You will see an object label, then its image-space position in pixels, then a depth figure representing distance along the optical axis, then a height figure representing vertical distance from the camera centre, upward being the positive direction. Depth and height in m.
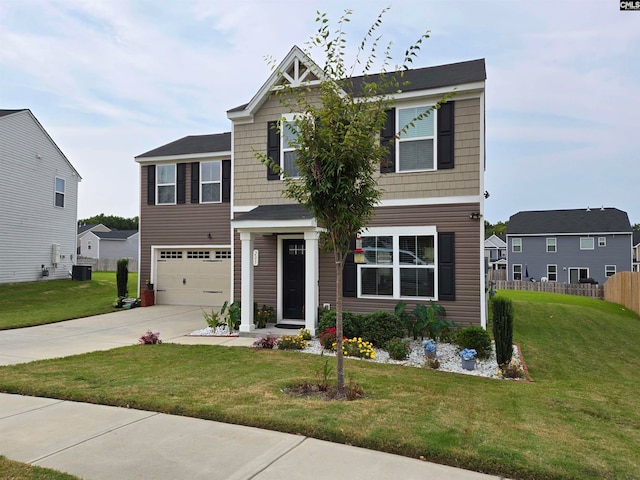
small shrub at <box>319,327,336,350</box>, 8.76 -1.79
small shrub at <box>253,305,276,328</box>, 10.91 -1.66
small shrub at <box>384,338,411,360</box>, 8.23 -1.90
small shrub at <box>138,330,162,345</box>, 9.49 -1.94
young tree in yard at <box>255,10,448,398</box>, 5.62 +1.31
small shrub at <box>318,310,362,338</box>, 9.20 -1.56
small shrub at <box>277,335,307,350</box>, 8.98 -1.93
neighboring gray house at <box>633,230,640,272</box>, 42.78 +0.12
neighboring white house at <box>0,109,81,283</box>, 19.91 +2.47
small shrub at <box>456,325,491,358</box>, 8.33 -1.75
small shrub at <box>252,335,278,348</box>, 9.05 -1.92
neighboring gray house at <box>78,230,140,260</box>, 47.22 +0.88
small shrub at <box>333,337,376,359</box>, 8.41 -1.93
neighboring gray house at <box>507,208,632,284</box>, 34.56 +0.43
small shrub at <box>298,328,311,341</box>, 9.52 -1.83
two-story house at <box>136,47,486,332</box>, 9.81 +0.77
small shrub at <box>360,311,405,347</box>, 8.97 -1.61
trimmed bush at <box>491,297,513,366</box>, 7.76 -1.42
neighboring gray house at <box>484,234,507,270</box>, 46.94 +0.08
